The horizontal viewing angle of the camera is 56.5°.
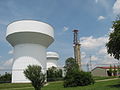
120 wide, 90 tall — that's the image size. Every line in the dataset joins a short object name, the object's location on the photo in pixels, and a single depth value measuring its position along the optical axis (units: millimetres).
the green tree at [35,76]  9348
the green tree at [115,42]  12191
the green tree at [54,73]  32141
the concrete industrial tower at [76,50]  34260
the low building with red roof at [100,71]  40413
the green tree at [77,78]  15400
